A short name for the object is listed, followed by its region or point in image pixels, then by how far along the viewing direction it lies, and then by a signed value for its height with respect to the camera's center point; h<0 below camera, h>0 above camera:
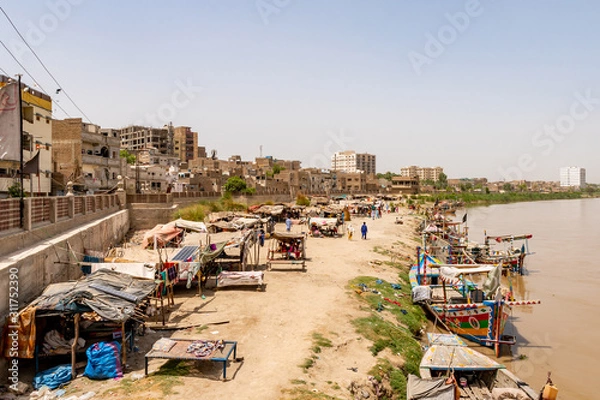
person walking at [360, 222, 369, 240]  28.54 -3.12
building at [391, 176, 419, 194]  110.62 +1.37
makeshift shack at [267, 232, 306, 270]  17.79 -3.04
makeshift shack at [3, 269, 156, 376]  7.48 -2.58
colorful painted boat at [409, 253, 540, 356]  12.34 -4.04
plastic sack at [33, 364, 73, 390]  7.27 -3.57
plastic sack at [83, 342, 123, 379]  7.54 -3.39
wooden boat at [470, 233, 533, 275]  23.03 -4.14
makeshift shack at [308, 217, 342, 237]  29.14 -2.84
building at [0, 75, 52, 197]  24.00 +3.61
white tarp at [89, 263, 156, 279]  10.83 -2.19
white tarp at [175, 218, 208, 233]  19.47 -1.77
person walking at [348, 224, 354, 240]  28.21 -3.19
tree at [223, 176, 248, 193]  54.25 +0.81
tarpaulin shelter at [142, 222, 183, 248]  18.42 -2.07
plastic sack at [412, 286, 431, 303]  14.20 -3.88
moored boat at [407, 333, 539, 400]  7.80 -4.11
